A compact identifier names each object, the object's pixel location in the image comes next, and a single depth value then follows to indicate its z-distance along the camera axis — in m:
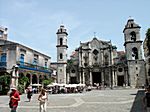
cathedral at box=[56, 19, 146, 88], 30.20
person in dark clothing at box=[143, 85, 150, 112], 5.93
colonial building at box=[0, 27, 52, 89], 20.83
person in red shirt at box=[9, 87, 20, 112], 5.25
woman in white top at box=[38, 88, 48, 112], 6.22
